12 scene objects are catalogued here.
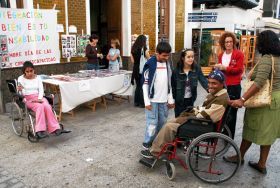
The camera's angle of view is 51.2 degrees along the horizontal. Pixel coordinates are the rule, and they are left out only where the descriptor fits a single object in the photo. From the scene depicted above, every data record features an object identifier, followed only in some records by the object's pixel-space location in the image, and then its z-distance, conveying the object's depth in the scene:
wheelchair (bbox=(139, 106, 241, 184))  3.31
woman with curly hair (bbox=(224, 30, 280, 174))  3.29
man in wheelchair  3.36
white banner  6.38
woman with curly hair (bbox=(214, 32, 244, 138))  4.24
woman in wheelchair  4.41
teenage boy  3.80
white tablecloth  5.66
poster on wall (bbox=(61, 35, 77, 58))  7.79
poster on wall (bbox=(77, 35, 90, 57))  8.22
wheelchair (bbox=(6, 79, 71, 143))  4.63
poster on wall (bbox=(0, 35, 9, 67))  6.30
